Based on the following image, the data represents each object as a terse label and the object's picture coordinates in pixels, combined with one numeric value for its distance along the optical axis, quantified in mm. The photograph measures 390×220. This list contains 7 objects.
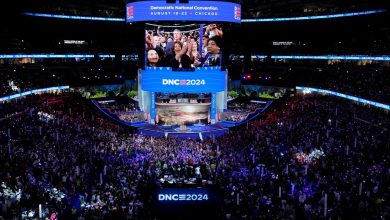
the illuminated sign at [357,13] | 41778
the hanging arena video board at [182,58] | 41719
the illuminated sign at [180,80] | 43875
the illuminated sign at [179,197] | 16484
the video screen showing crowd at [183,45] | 43719
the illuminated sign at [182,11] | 41000
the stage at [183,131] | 40906
